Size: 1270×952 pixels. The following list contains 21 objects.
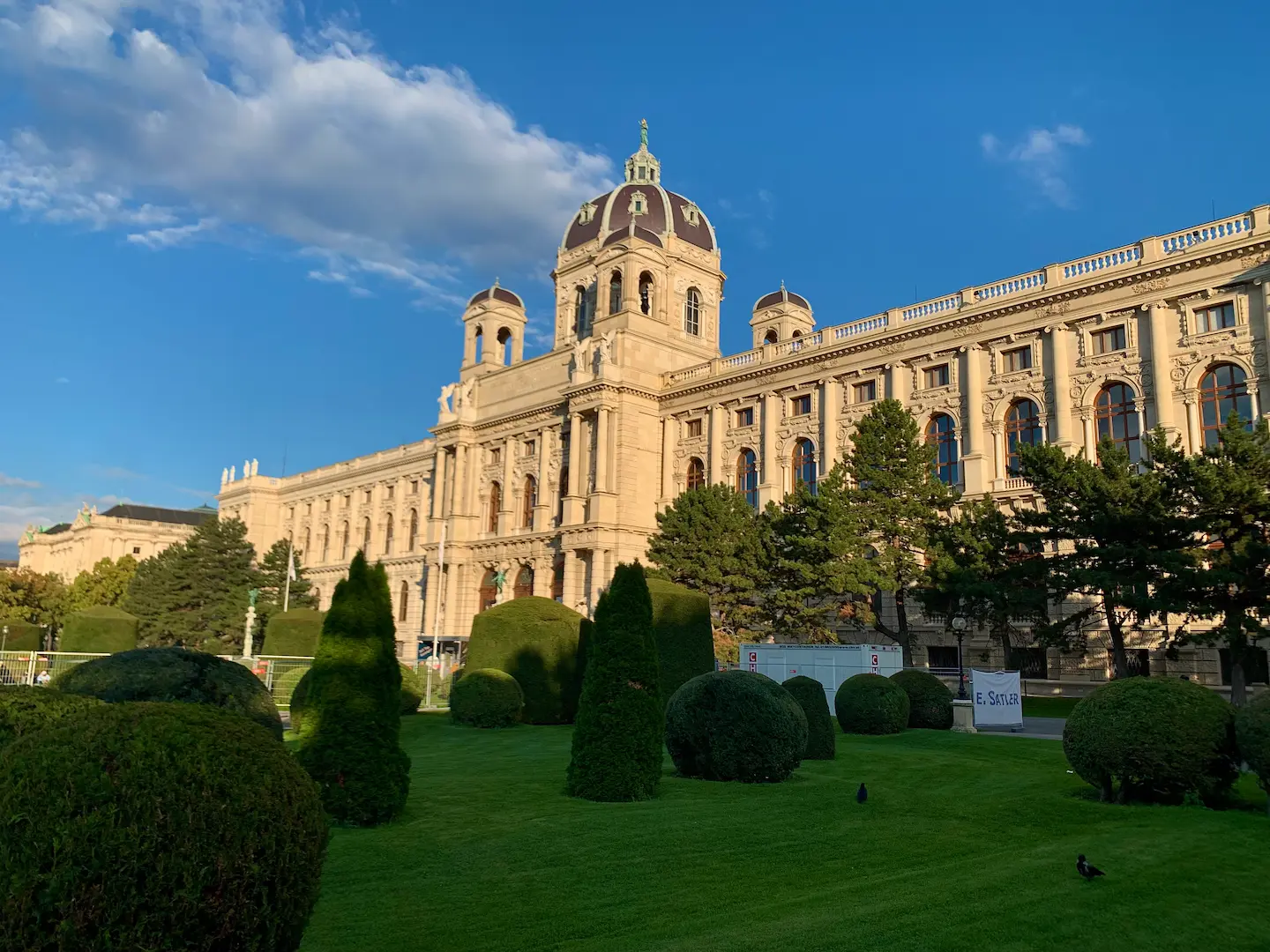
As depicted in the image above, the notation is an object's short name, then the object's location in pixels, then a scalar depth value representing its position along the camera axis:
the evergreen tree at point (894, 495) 36.62
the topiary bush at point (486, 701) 27.36
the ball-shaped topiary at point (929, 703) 25.83
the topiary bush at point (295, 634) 48.56
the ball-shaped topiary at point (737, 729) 15.93
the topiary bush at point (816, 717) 19.12
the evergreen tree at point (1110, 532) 26.61
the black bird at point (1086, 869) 9.85
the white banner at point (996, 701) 25.78
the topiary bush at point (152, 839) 5.35
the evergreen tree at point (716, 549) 41.00
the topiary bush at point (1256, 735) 13.02
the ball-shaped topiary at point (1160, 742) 13.70
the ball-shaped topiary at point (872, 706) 24.31
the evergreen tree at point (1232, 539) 24.89
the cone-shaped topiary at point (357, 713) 12.21
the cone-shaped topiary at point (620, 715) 14.36
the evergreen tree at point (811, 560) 36.75
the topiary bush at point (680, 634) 28.59
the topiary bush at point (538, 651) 29.52
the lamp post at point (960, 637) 34.25
